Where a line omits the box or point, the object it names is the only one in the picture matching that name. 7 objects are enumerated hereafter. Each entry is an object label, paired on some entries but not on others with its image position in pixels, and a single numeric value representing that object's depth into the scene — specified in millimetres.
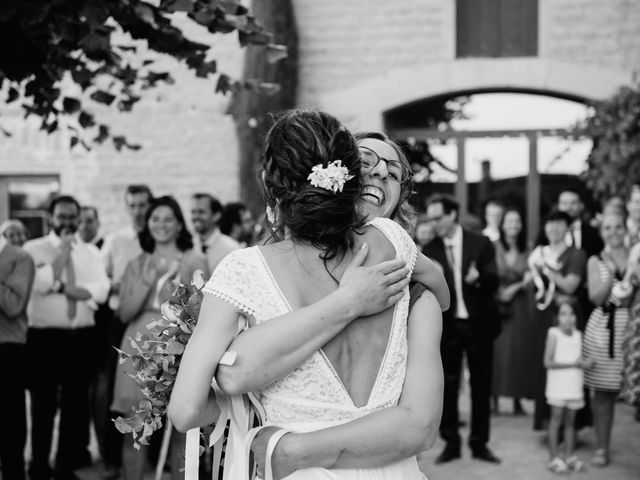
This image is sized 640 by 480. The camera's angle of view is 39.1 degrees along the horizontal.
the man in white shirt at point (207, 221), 6277
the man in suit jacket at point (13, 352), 5316
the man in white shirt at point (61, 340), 5902
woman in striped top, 6344
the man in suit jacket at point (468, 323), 6676
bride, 2139
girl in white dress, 6406
